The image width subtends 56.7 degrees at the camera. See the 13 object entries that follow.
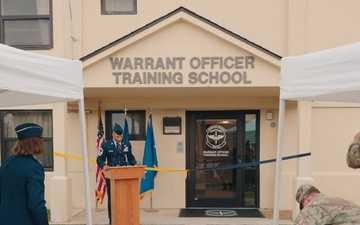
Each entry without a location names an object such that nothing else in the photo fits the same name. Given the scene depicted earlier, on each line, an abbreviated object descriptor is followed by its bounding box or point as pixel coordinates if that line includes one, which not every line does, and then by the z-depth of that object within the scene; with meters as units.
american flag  7.25
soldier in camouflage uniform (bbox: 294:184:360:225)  2.13
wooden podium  5.38
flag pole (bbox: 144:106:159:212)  7.64
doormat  7.13
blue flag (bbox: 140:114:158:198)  7.26
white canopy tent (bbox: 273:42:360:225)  2.42
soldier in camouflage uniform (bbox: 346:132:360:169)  2.45
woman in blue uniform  2.72
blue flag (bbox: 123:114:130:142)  7.31
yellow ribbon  6.68
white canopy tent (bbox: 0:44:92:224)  2.53
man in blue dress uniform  6.09
